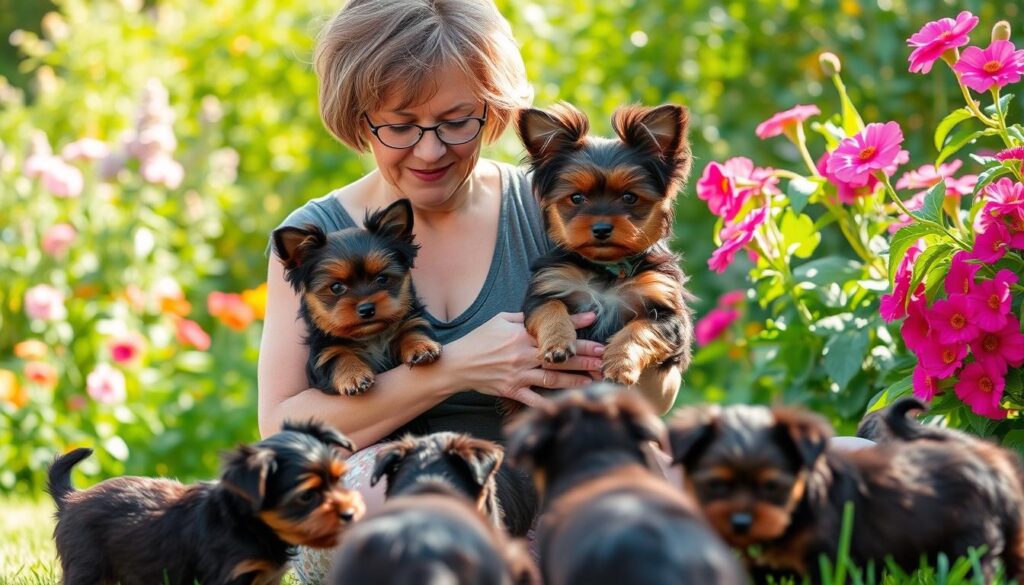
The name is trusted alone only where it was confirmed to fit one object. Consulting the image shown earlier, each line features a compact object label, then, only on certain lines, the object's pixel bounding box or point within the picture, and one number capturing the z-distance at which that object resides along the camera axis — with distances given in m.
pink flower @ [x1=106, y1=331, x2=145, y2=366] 6.86
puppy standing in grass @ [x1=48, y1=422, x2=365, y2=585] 3.11
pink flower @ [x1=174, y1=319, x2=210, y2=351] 7.08
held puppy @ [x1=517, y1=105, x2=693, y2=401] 3.94
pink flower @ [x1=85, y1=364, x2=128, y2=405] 6.67
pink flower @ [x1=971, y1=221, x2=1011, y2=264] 3.76
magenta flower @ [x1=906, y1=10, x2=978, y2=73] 3.92
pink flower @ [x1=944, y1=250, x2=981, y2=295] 3.80
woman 4.19
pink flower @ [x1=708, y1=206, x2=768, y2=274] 4.38
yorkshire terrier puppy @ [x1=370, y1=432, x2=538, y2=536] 3.11
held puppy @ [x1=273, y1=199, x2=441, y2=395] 4.12
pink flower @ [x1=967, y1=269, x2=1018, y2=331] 3.72
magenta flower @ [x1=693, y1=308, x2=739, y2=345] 6.31
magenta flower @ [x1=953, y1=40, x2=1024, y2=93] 3.83
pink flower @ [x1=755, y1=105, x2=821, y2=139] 4.64
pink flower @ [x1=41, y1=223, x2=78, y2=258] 7.10
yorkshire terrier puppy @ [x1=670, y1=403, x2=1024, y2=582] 2.62
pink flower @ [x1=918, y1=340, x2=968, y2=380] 3.81
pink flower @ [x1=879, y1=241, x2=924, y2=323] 3.92
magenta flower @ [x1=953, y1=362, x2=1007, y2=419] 3.77
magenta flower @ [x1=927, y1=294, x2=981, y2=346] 3.75
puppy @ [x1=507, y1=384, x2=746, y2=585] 2.22
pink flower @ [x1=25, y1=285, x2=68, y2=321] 6.86
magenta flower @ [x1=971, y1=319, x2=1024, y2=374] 3.76
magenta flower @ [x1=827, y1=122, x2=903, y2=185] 4.00
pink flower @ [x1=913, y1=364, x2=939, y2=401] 3.89
